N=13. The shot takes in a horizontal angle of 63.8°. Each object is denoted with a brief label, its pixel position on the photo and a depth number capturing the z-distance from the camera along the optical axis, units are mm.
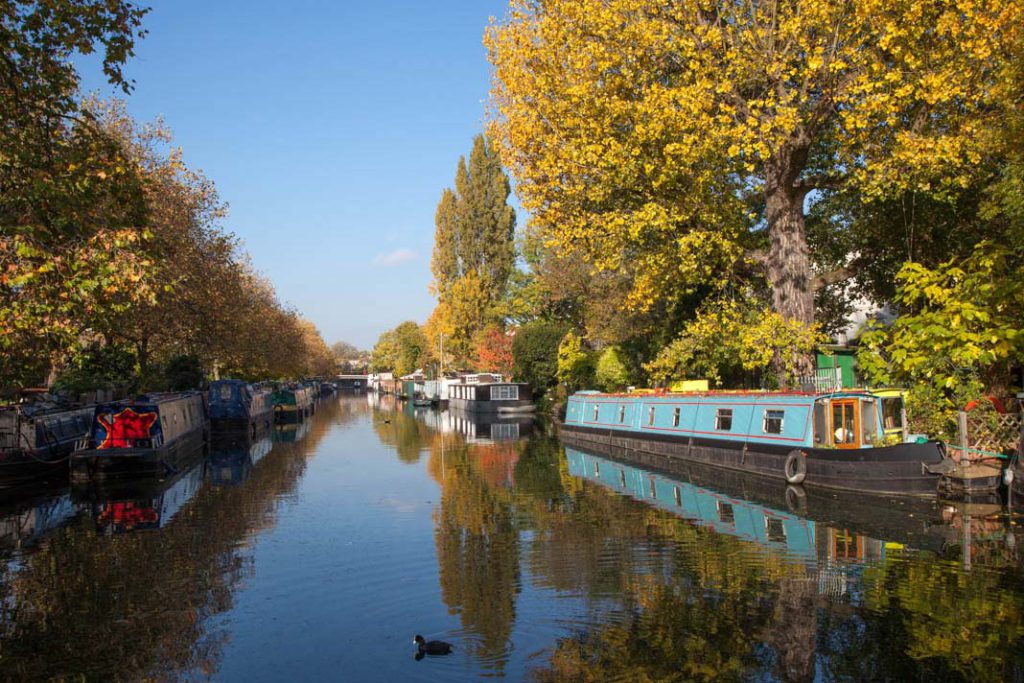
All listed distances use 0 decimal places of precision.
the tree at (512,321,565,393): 58625
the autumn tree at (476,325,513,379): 68438
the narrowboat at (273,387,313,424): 63344
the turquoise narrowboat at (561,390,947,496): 18125
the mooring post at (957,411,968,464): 18438
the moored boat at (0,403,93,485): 23359
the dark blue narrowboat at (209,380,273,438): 43125
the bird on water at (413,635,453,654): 9086
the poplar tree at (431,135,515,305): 68875
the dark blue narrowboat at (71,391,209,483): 24156
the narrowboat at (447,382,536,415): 57875
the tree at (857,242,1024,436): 18422
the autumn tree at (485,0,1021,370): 21062
